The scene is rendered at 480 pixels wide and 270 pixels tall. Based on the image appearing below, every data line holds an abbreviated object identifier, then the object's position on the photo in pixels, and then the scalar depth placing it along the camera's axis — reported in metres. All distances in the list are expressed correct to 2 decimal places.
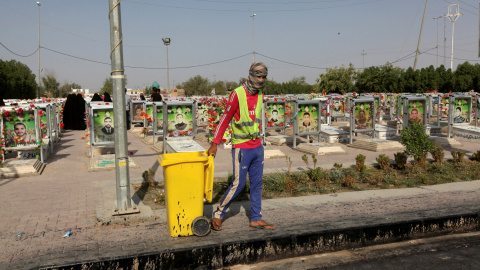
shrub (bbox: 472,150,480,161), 11.49
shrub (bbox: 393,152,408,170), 10.32
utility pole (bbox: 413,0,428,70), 41.30
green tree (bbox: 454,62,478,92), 40.87
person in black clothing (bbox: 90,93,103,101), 22.08
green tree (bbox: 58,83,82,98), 102.55
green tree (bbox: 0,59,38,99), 55.57
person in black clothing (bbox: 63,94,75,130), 22.23
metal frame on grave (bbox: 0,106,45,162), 11.53
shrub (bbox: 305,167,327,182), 8.87
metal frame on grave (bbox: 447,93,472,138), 17.42
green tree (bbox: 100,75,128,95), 100.29
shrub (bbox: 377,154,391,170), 10.34
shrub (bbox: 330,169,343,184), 8.98
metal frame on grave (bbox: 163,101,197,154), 14.01
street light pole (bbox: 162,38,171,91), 34.96
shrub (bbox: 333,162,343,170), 9.59
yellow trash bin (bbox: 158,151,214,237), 5.26
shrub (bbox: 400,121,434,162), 10.45
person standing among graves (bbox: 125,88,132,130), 17.75
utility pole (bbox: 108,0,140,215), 6.18
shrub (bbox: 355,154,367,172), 9.98
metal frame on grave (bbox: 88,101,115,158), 12.52
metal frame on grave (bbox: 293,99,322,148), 15.73
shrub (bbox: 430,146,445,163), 11.00
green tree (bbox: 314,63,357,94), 69.94
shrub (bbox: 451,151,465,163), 11.04
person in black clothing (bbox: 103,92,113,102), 20.28
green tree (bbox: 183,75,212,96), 100.31
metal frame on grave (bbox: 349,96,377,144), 16.88
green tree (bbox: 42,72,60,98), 96.81
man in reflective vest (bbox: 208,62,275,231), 5.58
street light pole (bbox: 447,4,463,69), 64.56
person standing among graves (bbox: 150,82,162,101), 17.62
